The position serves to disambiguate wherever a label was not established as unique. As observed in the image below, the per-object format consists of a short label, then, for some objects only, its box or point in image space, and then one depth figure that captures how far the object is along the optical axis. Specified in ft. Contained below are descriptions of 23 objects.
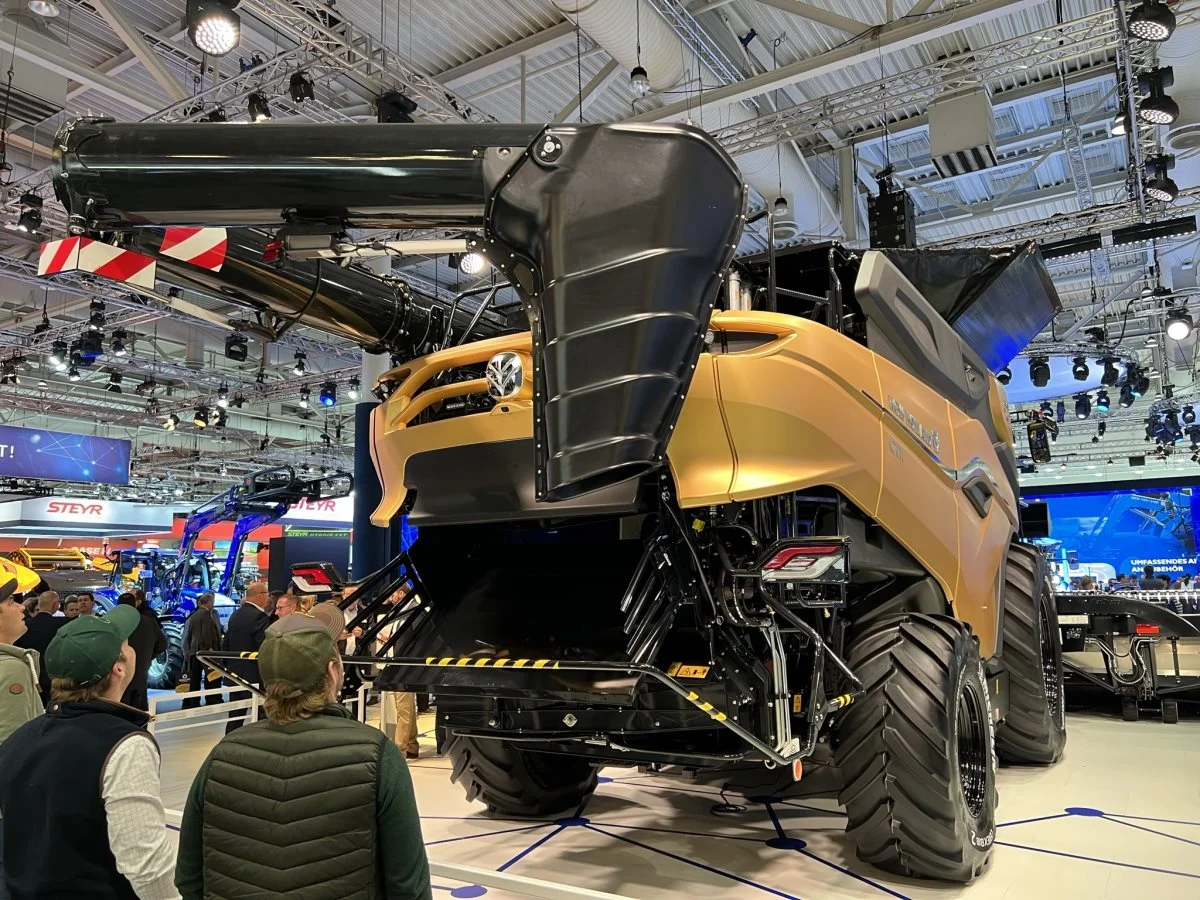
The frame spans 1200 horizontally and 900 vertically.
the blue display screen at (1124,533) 79.25
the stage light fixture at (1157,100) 26.12
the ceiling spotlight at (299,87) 27.30
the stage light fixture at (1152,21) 22.16
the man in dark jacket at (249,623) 30.25
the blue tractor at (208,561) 41.47
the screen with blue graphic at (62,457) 54.70
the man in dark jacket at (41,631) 22.59
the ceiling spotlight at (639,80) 26.22
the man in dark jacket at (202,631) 34.22
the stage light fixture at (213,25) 21.43
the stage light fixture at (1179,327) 44.01
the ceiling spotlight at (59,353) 49.24
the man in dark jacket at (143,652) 23.50
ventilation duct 24.82
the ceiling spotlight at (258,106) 27.73
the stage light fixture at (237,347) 48.75
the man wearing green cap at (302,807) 6.57
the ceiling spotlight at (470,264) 30.42
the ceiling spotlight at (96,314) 46.60
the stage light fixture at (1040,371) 53.57
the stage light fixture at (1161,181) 31.30
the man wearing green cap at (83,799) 7.33
